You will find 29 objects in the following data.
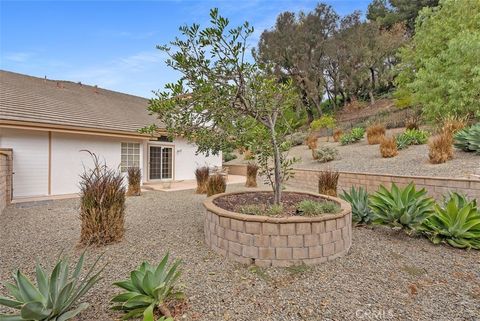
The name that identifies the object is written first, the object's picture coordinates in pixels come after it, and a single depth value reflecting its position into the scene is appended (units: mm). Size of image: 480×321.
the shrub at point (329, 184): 7438
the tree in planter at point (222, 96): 3934
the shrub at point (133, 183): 9266
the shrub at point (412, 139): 10203
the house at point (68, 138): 8234
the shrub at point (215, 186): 8617
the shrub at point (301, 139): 16450
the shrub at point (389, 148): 9648
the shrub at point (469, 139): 7512
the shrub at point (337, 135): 16016
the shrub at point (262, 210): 4007
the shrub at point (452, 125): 8633
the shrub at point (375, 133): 12174
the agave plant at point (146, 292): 2336
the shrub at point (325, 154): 11914
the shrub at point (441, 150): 7574
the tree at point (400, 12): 26472
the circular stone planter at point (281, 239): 3451
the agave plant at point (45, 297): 2004
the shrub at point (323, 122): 17969
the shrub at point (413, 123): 12234
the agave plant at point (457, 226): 3986
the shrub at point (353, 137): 13867
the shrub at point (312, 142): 14630
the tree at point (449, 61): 9844
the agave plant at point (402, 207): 4395
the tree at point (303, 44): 25703
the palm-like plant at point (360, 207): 5148
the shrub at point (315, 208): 3959
